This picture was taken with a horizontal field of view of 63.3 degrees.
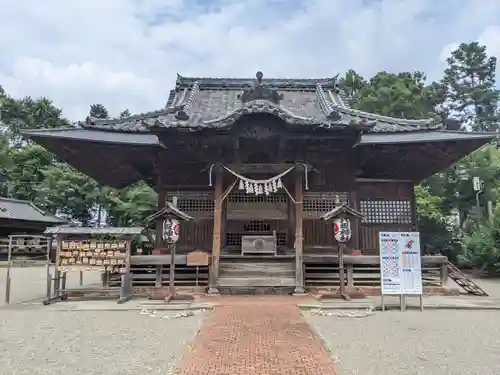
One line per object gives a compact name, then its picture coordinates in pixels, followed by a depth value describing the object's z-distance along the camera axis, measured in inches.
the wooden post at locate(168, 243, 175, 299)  375.6
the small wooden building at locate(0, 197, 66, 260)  1171.9
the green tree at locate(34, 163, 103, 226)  1437.0
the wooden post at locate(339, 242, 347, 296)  380.5
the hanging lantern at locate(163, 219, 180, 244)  381.4
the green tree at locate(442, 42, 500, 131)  1747.0
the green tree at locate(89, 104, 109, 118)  2446.6
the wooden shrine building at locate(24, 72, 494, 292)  417.4
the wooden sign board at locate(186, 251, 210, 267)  402.6
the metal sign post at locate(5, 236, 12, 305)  363.5
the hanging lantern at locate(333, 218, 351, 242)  387.2
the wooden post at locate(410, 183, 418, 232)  503.5
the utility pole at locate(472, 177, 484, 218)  899.4
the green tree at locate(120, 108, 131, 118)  2327.8
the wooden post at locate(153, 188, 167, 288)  482.1
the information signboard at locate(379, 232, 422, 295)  324.2
